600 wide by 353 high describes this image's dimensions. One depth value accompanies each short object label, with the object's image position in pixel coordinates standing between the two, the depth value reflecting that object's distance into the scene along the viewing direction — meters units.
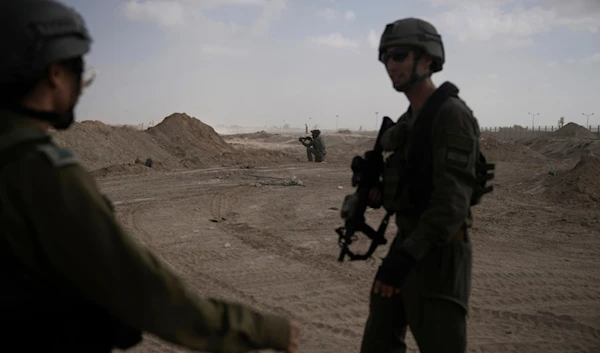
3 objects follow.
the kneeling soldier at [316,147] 23.56
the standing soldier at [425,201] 2.49
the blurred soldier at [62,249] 1.19
